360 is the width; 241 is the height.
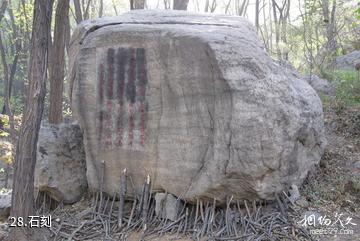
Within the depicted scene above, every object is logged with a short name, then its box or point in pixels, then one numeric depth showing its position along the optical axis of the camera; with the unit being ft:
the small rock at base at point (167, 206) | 18.85
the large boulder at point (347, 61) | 40.01
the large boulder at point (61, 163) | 21.40
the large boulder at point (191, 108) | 17.24
